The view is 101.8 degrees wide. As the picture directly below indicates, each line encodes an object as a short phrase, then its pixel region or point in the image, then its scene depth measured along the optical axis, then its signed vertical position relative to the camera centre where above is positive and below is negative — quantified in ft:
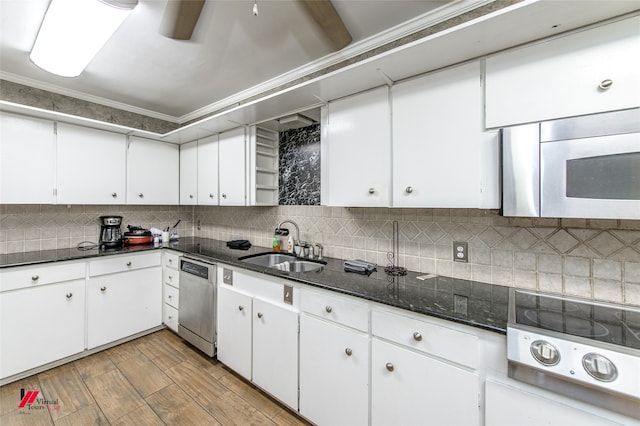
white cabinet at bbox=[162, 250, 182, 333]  8.90 -2.66
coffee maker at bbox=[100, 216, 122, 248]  9.15 -0.64
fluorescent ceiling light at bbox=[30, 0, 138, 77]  4.73 +3.75
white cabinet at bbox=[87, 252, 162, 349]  8.00 -2.78
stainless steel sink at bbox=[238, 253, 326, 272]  7.54 -1.49
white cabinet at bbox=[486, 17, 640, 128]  3.42 +1.98
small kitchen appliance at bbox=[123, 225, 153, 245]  9.75 -0.86
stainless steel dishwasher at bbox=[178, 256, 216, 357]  7.54 -2.80
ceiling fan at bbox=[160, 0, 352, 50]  4.50 +3.68
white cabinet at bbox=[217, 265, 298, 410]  5.69 -2.91
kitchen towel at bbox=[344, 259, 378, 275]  5.98 -1.27
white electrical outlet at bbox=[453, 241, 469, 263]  5.47 -0.83
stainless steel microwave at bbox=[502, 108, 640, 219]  3.34 +0.63
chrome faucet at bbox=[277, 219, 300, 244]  8.34 -0.56
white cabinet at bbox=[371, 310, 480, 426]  3.71 -2.49
